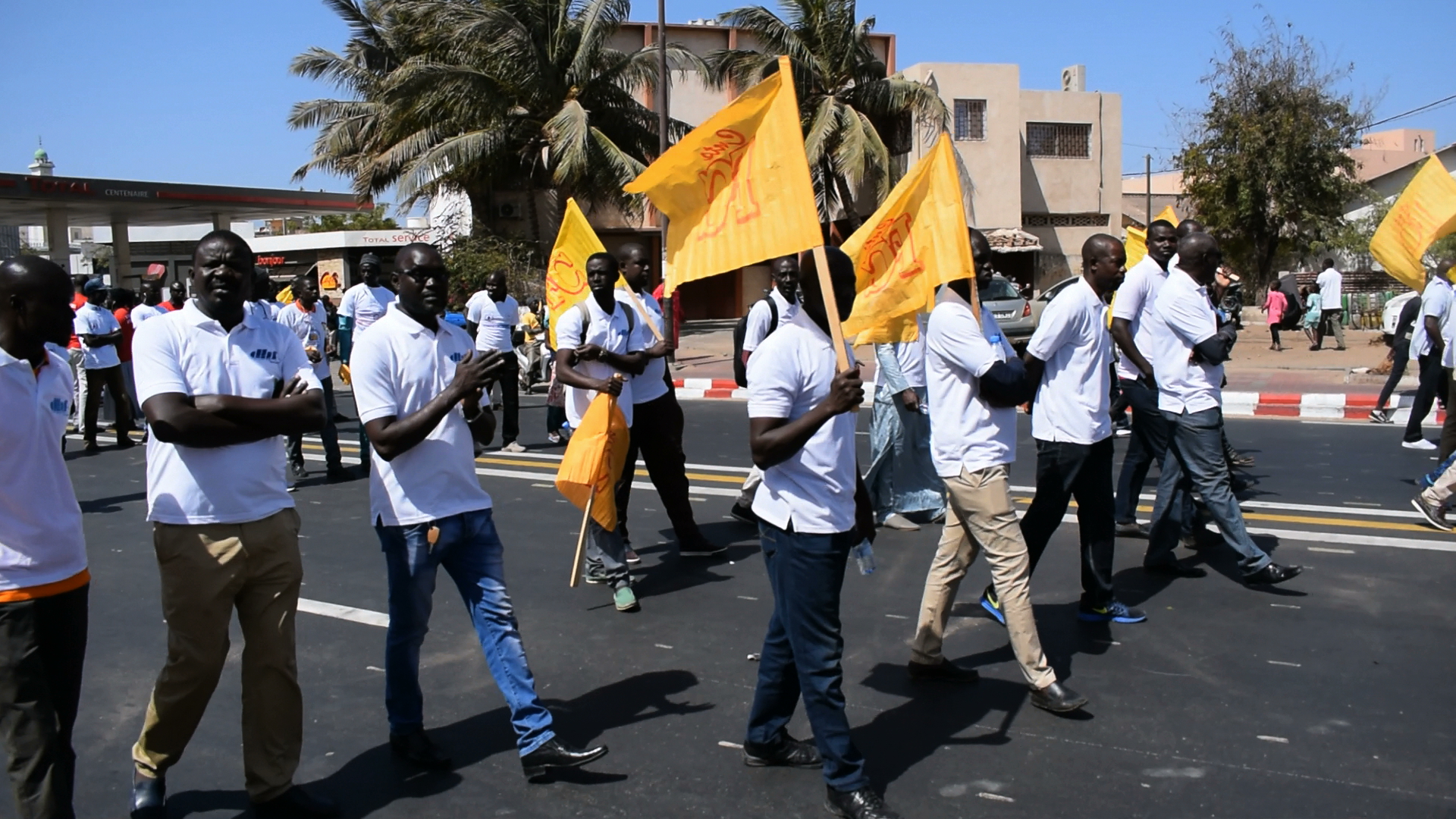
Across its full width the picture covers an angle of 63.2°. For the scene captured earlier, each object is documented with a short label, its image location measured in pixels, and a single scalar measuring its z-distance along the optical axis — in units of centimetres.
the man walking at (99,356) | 1270
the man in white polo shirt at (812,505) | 375
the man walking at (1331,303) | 1927
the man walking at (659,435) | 702
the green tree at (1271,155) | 2827
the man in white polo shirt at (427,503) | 410
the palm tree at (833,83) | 2961
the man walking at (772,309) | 717
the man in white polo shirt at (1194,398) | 623
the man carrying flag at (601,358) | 629
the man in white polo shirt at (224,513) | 365
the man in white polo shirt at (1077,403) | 550
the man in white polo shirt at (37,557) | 326
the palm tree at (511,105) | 2717
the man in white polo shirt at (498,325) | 1199
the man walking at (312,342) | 1046
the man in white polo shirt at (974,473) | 465
